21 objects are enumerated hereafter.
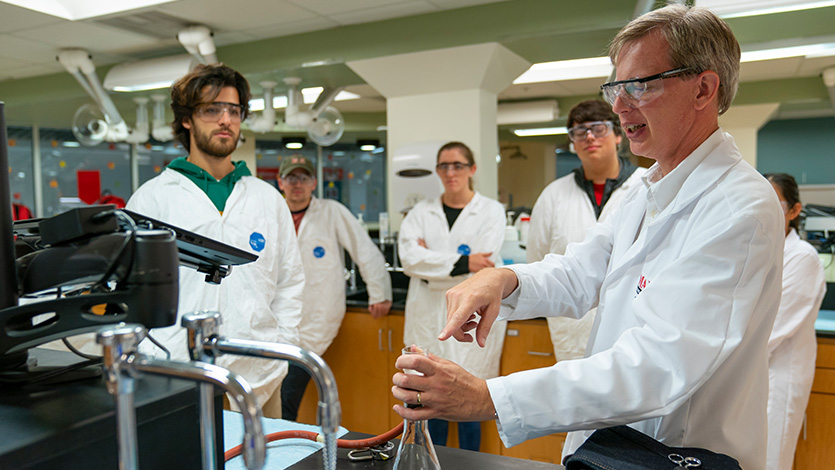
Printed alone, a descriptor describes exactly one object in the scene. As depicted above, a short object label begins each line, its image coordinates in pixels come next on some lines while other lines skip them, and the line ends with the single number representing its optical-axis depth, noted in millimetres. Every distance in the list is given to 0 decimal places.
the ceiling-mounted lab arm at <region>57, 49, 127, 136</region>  5082
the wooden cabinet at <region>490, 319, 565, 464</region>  3025
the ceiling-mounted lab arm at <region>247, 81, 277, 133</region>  5406
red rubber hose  1054
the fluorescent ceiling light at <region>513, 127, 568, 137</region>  9537
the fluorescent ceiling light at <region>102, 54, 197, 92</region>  4816
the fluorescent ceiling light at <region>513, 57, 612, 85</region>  6047
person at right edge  2385
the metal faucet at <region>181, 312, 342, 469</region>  586
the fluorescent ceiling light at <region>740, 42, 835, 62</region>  3709
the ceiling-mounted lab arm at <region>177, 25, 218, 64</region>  4402
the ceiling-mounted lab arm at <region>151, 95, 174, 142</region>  6141
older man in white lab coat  903
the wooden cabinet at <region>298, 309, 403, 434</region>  3574
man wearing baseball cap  3430
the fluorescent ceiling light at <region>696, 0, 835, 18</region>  2705
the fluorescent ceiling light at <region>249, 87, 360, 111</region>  6798
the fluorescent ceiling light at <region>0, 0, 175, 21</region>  3967
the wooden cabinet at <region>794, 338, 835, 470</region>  2678
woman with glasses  3047
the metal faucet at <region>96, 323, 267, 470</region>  499
